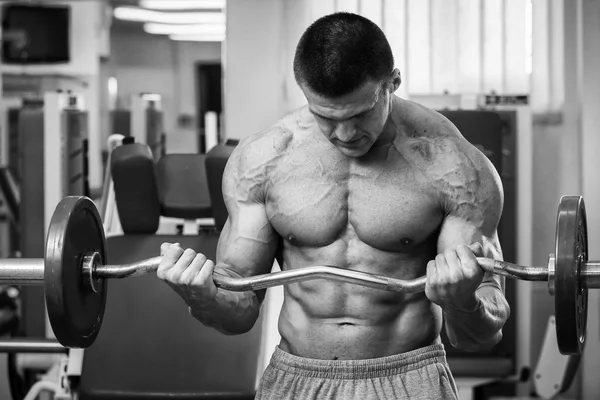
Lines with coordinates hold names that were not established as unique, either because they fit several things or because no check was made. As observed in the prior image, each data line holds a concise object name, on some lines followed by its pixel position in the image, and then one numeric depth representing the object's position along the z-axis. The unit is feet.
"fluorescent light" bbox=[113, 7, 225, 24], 25.11
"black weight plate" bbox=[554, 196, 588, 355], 5.46
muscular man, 6.60
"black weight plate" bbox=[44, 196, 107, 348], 6.00
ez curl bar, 5.55
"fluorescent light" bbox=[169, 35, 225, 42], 25.52
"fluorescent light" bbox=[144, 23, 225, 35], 25.39
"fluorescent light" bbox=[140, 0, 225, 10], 24.61
